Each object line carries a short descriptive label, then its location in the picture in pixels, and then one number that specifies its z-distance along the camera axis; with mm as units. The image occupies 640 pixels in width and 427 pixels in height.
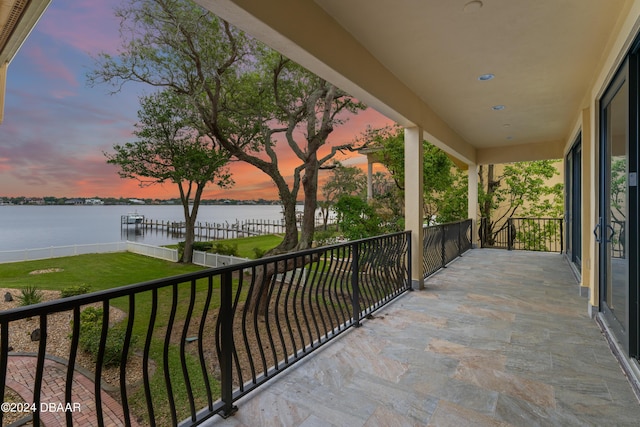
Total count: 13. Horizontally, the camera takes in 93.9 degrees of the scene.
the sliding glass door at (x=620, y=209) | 2135
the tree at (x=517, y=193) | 9062
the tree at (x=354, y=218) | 5883
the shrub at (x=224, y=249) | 12531
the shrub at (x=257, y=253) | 10521
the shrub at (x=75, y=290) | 6814
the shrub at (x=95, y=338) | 4391
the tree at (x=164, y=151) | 11250
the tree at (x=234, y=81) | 5941
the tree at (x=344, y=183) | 14469
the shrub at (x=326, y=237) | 7734
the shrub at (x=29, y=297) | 5938
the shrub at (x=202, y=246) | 13773
